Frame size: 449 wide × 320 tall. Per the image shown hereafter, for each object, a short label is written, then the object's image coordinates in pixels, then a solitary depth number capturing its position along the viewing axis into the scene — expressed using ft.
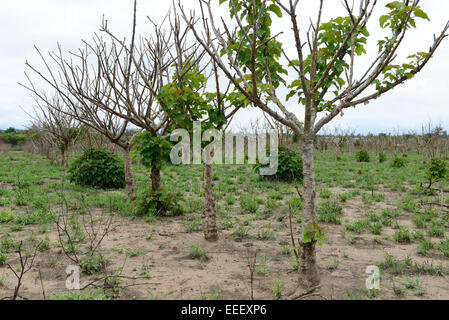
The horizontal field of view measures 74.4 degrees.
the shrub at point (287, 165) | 31.42
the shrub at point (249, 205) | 20.52
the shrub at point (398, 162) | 45.29
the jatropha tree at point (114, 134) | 19.67
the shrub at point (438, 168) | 24.93
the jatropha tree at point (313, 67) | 8.13
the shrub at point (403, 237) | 14.47
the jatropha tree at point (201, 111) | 12.24
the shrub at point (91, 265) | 10.78
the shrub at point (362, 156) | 56.65
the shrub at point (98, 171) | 27.84
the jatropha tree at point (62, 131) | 39.24
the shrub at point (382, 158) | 55.72
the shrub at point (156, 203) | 18.93
